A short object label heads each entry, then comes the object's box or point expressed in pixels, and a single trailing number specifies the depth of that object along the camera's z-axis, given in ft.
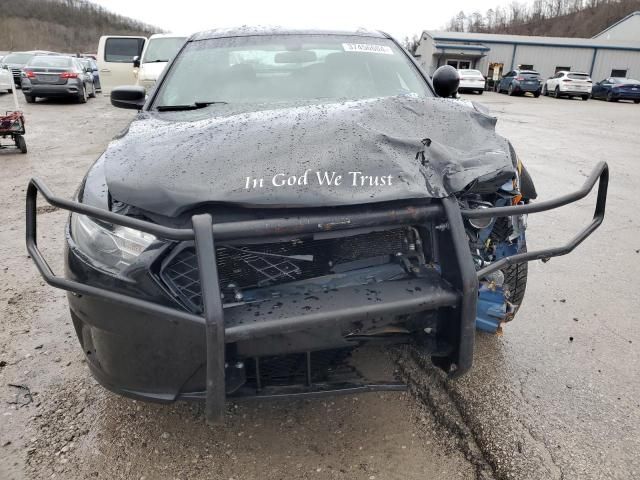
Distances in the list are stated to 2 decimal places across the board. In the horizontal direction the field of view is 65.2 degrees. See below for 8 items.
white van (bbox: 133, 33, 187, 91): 32.89
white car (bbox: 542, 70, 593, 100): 88.38
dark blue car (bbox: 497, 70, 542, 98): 91.25
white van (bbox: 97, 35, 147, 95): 42.34
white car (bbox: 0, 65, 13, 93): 34.24
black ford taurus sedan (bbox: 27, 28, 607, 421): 5.38
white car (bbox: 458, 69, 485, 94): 92.43
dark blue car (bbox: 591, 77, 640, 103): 84.23
